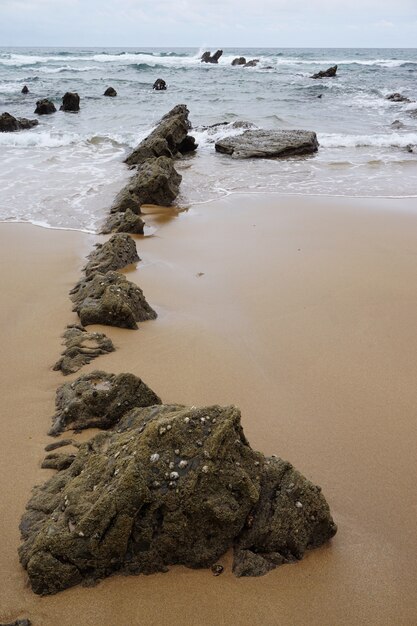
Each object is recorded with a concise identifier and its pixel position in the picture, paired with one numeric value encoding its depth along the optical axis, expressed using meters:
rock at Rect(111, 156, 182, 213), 9.05
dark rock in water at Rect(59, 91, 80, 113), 22.11
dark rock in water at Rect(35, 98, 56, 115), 21.16
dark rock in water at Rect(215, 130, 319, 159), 13.37
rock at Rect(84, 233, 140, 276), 6.05
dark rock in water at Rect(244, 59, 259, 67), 52.87
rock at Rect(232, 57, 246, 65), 54.22
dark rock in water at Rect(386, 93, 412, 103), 25.64
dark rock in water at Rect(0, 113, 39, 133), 16.55
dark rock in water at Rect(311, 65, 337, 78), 40.66
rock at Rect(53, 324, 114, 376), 4.04
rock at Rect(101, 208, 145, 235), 7.57
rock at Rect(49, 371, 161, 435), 3.28
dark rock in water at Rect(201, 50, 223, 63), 60.25
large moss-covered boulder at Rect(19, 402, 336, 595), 2.27
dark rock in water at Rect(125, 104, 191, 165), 12.23
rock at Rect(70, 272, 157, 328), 4.67
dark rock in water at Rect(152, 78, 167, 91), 30.30
